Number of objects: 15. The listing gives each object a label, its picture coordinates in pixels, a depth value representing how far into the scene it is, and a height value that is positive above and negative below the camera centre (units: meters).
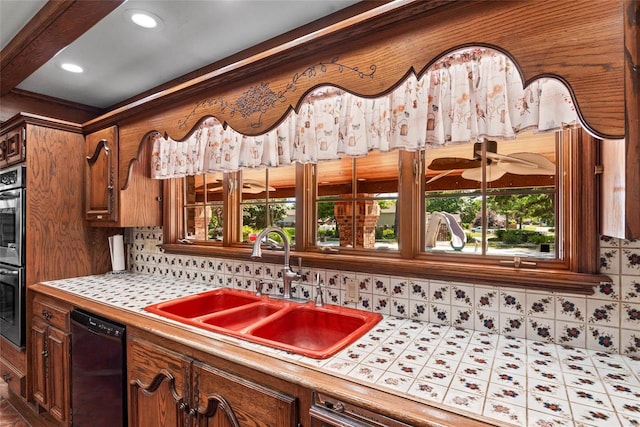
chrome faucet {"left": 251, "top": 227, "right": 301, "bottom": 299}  1.79 -0.32
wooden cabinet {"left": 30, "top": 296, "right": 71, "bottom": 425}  1.98 -0.93
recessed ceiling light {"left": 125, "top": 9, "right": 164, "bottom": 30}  1.66 +1.04
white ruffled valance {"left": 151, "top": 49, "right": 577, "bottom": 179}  1.15 +0.40
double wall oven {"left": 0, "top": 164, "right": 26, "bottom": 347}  2.31 -0.29
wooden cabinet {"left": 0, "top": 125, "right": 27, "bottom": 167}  2.33 +0.52
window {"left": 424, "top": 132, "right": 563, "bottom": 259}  1.35 +0.06
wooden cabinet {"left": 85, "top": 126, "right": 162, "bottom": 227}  2.32 +0.19
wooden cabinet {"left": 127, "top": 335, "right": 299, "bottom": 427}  1.09 -0.70
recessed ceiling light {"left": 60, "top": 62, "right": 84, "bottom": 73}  2.22 +1.03
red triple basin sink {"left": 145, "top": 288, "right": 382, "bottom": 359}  1.49 -0.54
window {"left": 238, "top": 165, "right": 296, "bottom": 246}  2.10 +0.08
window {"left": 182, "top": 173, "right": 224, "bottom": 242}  2.47 +0.04
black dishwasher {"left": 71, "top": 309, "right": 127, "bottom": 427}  1.63 -0.86
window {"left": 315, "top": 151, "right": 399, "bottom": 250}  1.73 +0.06
